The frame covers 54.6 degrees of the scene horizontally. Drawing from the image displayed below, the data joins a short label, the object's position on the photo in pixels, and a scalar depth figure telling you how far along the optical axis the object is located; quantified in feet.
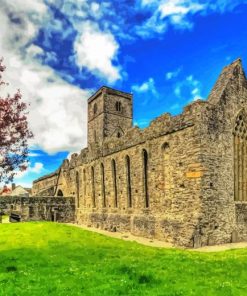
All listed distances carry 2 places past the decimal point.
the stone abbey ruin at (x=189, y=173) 47.35
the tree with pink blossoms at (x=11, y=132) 35.80
